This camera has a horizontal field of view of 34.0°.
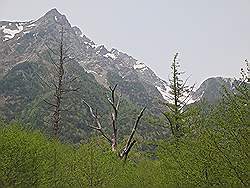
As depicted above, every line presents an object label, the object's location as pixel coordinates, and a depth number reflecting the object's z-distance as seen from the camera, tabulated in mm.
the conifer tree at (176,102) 24359
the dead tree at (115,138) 24598
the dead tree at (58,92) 21391
